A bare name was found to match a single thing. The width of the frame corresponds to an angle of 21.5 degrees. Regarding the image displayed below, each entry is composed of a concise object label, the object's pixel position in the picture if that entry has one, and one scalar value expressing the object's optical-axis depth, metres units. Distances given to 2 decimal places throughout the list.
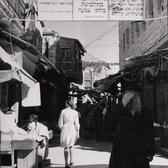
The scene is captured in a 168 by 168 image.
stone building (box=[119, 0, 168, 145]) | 15.98
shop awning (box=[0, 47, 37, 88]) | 8.16
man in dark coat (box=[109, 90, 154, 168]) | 6.64
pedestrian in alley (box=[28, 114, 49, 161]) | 10.74
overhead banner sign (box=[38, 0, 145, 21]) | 11.07
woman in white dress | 11.01
